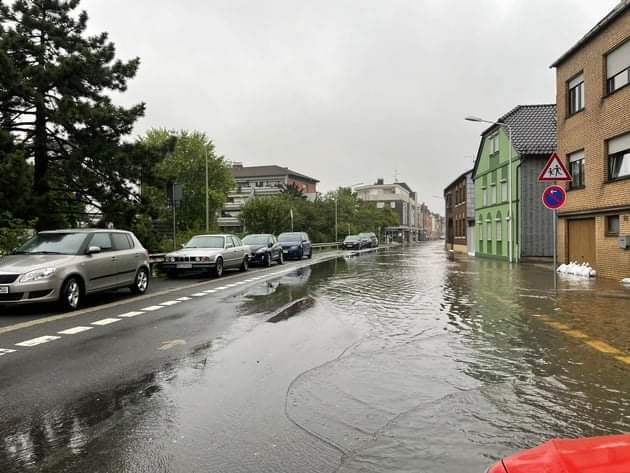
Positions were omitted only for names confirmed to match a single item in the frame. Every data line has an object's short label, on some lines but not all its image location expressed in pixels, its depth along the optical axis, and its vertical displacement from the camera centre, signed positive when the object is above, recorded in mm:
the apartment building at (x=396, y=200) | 133000 +9187
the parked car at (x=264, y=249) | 24875 -624
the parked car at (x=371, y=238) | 60406 -390
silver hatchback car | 9453 -584
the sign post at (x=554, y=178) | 13117 +1418
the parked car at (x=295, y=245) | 31891 -564
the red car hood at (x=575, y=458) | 1700 -791
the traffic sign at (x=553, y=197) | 13328 +938
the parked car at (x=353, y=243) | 53312 -809
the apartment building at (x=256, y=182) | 95625 +11467
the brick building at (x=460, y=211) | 46844 +2317
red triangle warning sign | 13102 +1611
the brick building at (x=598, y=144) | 16500 +3194
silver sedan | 17938 -699
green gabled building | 28578 +3011
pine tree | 18078 +4722
